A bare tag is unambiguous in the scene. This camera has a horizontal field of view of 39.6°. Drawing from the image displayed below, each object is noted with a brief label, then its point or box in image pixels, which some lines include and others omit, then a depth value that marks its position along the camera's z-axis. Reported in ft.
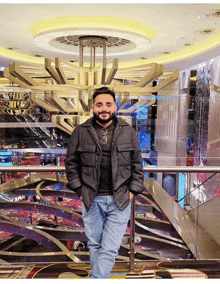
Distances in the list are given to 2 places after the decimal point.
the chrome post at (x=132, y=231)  7.32
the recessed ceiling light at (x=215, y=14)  12.20
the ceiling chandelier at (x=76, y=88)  12.71
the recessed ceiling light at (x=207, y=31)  15.08
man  5.79
